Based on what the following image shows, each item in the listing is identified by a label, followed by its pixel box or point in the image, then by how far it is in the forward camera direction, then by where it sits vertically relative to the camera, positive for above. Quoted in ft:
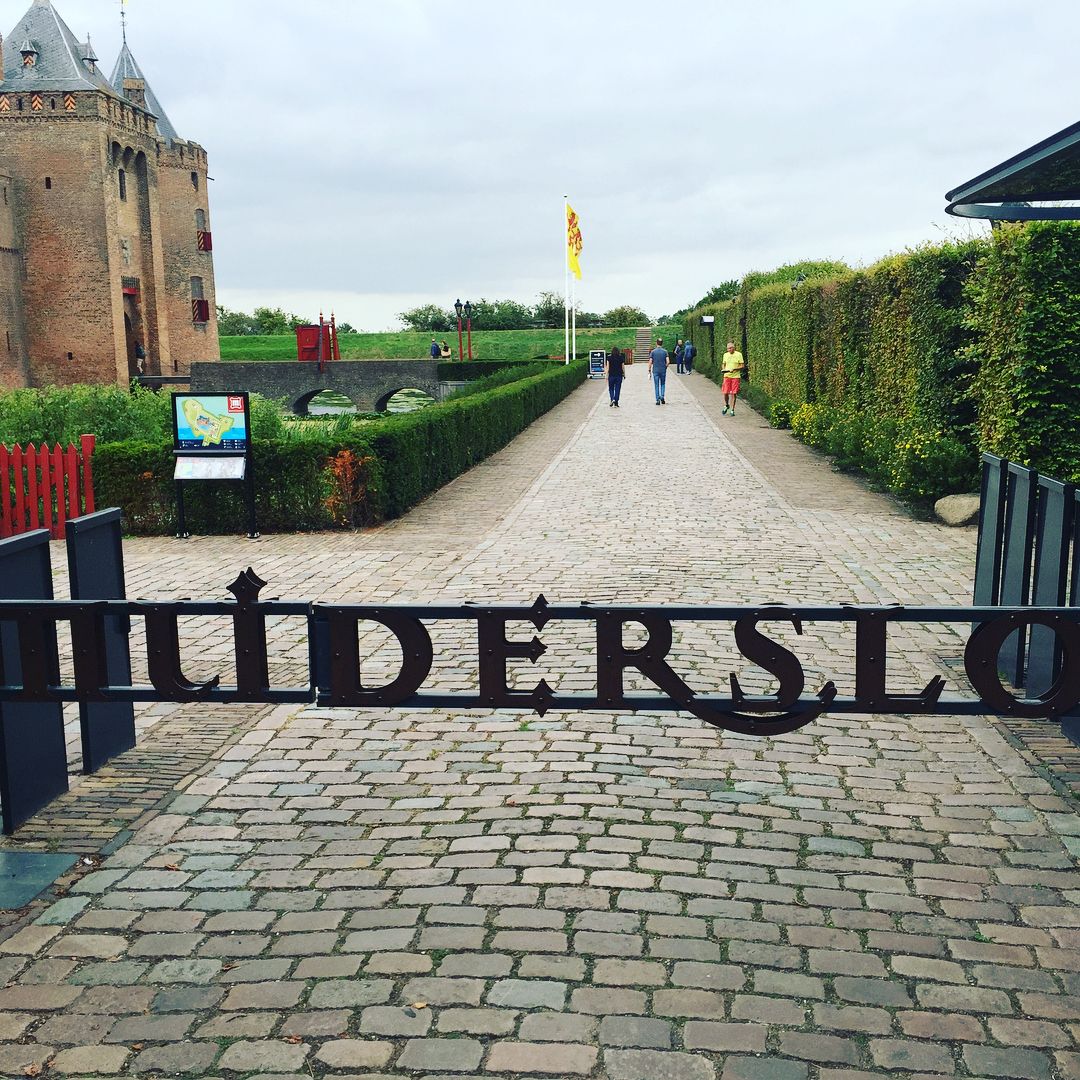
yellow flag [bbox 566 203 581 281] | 146.41 +13.14
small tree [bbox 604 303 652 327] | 280.92 +6.29
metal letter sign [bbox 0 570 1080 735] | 12.83 -3.67
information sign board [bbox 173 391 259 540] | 41.22 -3.12
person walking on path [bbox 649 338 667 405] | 102.47 -2.26
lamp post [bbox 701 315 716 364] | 153.58 +1.64
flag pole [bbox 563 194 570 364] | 145.59 +13.54
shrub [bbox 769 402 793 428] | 83.66 -5.33
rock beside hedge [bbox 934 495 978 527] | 39.88 -5.94
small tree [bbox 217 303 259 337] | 349.20 +7.74
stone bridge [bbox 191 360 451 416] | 193.88 -5.34
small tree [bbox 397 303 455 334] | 296.71 +7.00
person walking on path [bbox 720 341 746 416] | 86.43 -2.17
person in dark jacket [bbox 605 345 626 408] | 107.04 -2.96
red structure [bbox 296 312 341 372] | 196.24 +0.95
